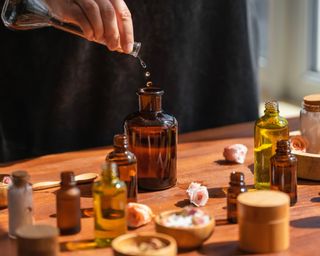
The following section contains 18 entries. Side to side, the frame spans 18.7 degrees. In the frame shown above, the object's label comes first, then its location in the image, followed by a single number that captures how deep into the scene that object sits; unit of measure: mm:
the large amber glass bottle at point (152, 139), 1280
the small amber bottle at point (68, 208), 1134
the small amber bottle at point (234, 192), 1165
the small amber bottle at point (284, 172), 1206
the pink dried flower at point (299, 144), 1373
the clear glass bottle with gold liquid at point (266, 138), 1283
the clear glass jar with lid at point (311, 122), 1370
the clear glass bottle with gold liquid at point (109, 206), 1085
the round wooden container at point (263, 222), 1063
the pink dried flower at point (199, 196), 1222
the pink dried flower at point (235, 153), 1404
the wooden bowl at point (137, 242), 1012
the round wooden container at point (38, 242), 1003
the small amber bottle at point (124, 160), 1205
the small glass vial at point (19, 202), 1119
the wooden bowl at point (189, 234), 1073
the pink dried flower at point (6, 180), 1269
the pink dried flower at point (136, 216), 1148
